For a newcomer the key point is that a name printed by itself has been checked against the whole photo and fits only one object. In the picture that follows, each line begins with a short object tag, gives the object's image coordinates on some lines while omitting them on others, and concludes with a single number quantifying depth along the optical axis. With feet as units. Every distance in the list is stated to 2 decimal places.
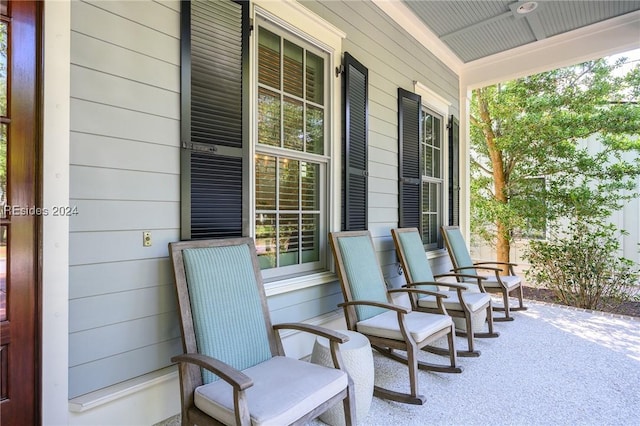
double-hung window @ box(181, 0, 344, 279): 6.74
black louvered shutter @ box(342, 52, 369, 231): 10.18
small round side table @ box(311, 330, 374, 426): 6.61
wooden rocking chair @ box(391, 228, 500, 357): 9.93
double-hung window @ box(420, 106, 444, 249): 15.48
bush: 15.90
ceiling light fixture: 12.02
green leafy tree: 17.75
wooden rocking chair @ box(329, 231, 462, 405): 7.51
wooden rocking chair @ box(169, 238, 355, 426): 4.80
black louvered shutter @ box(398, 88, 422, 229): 13.03
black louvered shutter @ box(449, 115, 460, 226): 17.12
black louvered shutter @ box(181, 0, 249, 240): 6.57
